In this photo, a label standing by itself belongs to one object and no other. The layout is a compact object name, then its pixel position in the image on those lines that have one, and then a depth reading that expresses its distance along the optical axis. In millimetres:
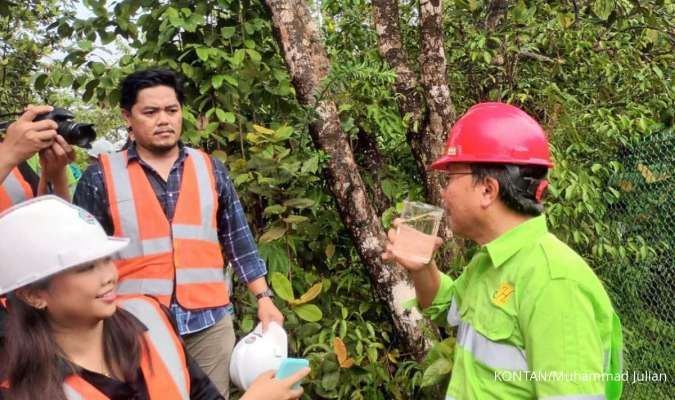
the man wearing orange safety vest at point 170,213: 2365
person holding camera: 2115
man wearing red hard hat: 1439
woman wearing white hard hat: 1406
